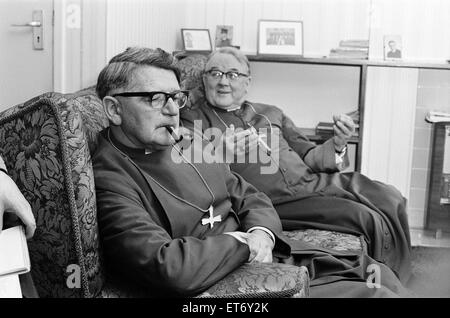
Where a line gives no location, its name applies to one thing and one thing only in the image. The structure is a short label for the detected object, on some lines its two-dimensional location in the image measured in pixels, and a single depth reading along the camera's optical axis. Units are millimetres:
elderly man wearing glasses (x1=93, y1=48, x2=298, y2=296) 1403
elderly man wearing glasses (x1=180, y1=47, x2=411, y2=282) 2490
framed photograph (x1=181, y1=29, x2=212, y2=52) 3883
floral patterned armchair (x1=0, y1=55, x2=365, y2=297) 1359
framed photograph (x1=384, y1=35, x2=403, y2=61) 3850
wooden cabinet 3934
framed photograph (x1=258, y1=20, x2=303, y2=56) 3863
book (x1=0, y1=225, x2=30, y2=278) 1088
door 2689
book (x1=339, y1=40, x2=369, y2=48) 3785
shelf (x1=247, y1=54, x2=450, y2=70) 3707
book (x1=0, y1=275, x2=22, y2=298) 1088
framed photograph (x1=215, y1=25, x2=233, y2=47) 3994
